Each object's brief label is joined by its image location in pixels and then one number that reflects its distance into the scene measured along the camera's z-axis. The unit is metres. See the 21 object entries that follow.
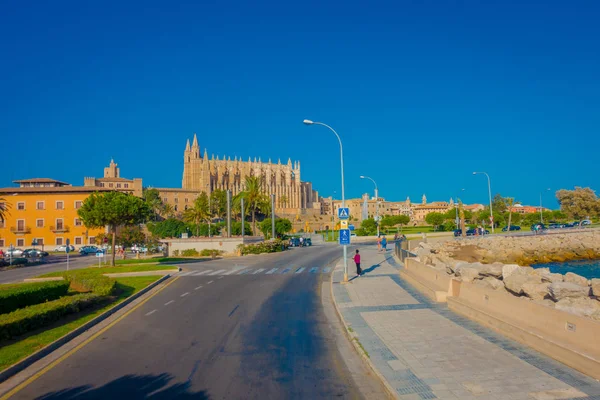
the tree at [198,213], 90.26
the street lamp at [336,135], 23.20
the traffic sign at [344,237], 21.72
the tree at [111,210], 33.16
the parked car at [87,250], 65.69
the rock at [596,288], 13.98
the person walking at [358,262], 23.56
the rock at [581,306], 9.80
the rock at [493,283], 15.40
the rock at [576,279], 16.42
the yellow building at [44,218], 72.62
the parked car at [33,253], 59.22
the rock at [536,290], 13.27
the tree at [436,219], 109.89
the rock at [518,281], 14.19
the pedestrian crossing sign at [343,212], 21.83
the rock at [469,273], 17.58
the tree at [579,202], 68.81
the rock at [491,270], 18.95
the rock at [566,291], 12.09
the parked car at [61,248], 71.56
